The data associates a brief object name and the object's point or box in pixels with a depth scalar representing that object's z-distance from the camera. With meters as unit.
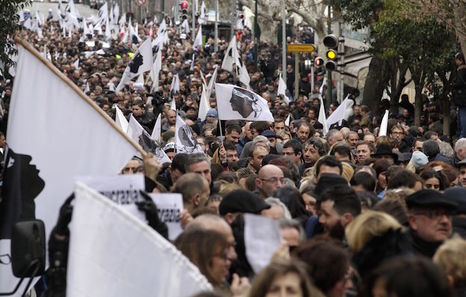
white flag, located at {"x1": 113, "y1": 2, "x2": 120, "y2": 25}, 71.50
